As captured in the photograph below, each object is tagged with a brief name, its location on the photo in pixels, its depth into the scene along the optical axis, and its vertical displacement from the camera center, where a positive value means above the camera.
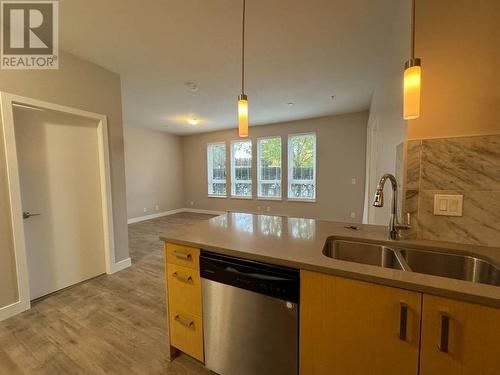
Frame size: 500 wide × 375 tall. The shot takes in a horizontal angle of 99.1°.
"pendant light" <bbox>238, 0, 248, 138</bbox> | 1.56 +0.47
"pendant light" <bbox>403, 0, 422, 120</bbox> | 0.96 +0.39
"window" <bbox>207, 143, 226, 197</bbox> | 6.77 +0.19
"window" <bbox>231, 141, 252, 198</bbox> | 6.33 +0.17
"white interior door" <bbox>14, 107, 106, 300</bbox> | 2.17 -0.23
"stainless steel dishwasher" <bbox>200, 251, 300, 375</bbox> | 1.07 -0.77
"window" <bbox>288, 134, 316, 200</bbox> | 5.46 +0.19
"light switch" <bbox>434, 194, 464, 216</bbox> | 1.20 -0.18
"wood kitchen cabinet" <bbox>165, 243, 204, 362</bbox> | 1.34 -0.81
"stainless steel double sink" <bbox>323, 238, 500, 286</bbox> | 1.06 -0.49
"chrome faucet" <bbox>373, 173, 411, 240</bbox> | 1.22 -0.22
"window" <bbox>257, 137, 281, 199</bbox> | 5.87 +0.18
